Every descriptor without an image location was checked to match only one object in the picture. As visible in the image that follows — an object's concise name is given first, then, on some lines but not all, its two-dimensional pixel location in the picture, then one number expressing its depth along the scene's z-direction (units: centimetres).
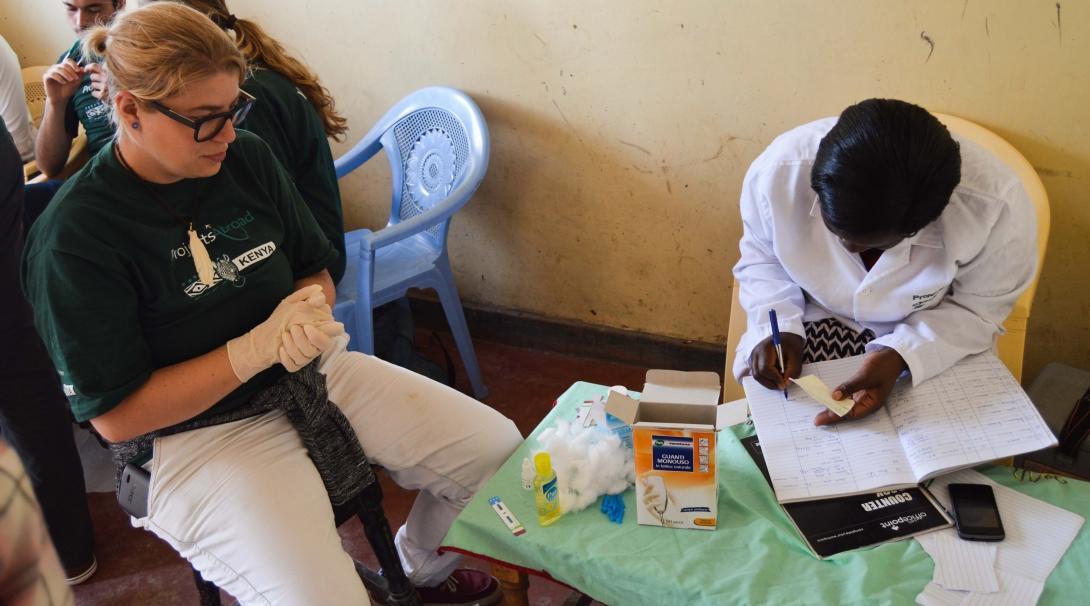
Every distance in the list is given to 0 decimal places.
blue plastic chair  245
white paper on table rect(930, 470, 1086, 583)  122
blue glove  138
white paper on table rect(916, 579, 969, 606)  118
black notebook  129
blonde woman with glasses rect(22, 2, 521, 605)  137
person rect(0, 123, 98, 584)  196
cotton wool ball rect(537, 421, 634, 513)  141
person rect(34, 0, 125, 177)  224
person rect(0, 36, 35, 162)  258
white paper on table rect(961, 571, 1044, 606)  116
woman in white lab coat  140
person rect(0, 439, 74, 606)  54
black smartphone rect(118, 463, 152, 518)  151
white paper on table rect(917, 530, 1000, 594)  119
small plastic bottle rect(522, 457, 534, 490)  146
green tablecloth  121
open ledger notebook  136
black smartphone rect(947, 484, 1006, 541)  127
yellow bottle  138
